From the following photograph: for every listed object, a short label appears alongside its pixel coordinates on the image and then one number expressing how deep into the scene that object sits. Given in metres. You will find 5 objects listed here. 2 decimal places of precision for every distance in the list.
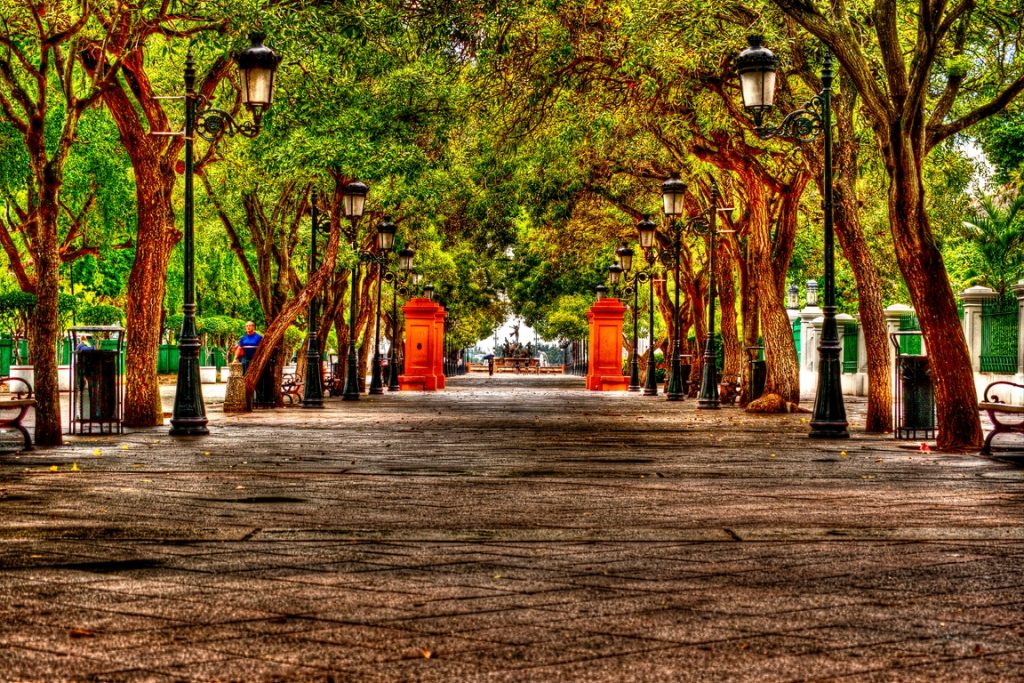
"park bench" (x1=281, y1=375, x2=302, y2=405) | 26.81
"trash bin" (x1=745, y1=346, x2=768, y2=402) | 26.23
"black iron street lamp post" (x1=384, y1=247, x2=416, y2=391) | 37.28
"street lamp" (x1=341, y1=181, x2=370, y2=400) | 24.70
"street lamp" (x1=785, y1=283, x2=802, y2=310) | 56.69
